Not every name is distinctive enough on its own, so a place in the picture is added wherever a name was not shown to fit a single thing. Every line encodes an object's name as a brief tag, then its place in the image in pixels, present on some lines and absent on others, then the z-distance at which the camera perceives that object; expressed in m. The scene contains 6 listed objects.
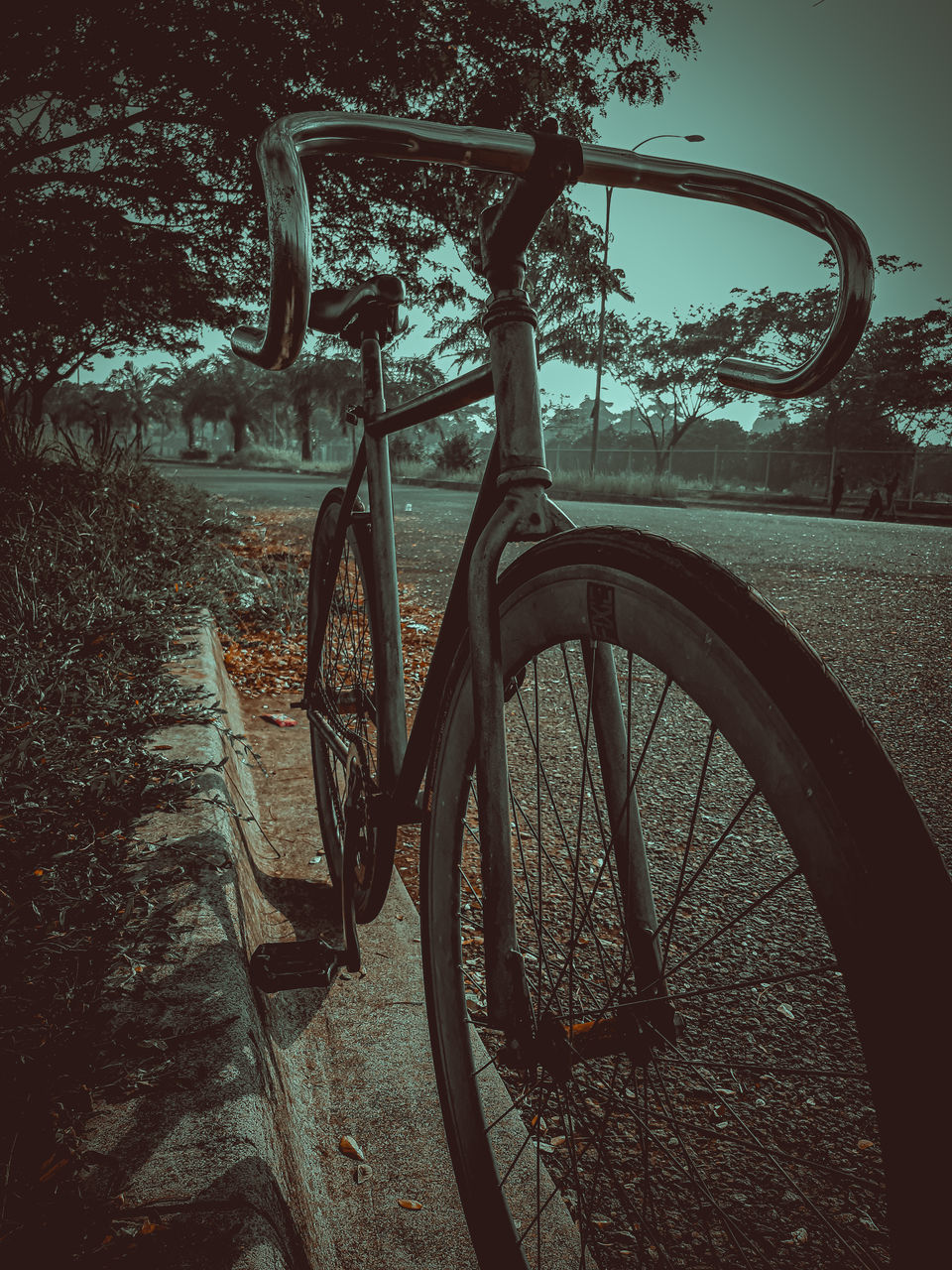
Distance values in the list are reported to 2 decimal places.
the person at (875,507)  23.39
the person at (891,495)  24.23
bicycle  0.65
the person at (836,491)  25.23
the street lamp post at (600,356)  17.03
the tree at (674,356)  37.84
